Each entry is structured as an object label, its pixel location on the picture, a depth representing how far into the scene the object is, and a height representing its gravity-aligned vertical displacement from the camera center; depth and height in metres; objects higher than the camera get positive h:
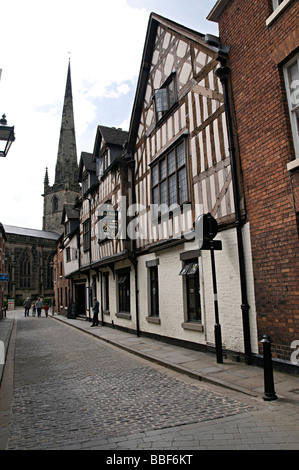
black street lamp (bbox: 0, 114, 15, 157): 5.41 +2.61
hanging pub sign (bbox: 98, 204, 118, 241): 14.11 +2.72
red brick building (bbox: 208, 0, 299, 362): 6.12 +2.59
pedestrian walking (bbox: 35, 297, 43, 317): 29.92 -1.73
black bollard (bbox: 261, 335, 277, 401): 4.81 -1.36
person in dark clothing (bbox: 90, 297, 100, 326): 17.08 -1.39
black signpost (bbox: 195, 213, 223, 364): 7.38 +0.87
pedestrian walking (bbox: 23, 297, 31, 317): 31.04 -1.64
